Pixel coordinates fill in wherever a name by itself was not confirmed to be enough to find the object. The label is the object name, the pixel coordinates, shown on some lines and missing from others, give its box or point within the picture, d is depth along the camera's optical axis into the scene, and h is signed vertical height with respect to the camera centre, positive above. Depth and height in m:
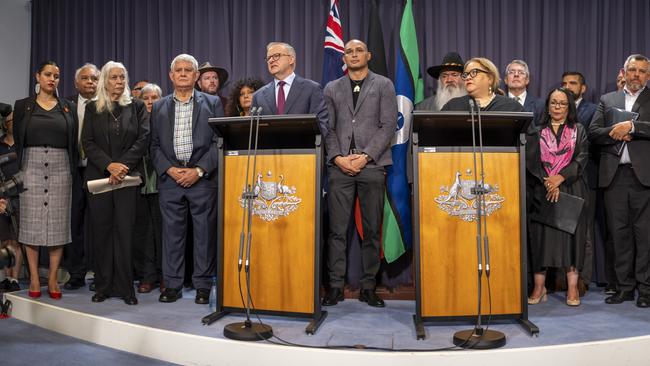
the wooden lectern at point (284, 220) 3.52 -0.18
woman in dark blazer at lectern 3.74 +0.60
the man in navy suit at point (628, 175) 4.36 +0.10
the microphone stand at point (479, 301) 3.07 -0.56
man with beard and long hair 4.93 +0.81
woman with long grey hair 4.36 +0.16
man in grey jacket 4.12 +0.16
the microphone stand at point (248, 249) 3.22 -0.31
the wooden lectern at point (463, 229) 3.41 -0.22
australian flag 5.05 +1.12
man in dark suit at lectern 4.18 +0.64
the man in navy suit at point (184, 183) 4.30 +0.03
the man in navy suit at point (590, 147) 4.83 +0.32
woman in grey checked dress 4.41 +0.11
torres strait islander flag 4.71 -0.10
